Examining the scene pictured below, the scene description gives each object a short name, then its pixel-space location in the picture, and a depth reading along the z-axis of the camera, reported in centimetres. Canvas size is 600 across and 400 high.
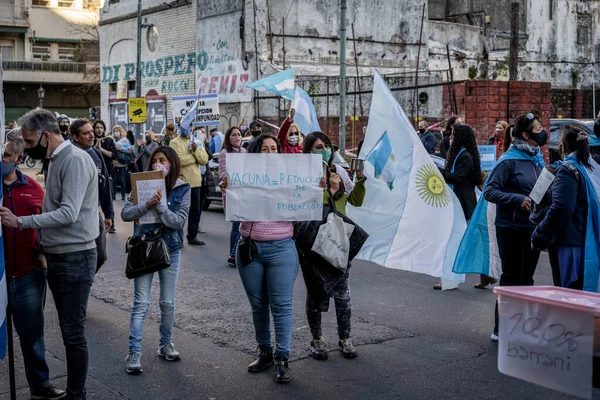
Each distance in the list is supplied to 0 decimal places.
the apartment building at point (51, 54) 5434
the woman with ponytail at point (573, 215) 613
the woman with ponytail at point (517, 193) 698
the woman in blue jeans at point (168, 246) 631
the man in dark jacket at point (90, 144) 728
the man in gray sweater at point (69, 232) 510
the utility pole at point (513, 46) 1767
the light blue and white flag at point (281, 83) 1595
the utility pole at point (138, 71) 3117
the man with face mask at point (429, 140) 1809
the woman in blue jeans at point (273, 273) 603
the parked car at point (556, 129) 1614
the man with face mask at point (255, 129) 1484
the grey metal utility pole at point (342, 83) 1727
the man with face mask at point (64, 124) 1126
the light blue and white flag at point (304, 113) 1306
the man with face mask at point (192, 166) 1259
